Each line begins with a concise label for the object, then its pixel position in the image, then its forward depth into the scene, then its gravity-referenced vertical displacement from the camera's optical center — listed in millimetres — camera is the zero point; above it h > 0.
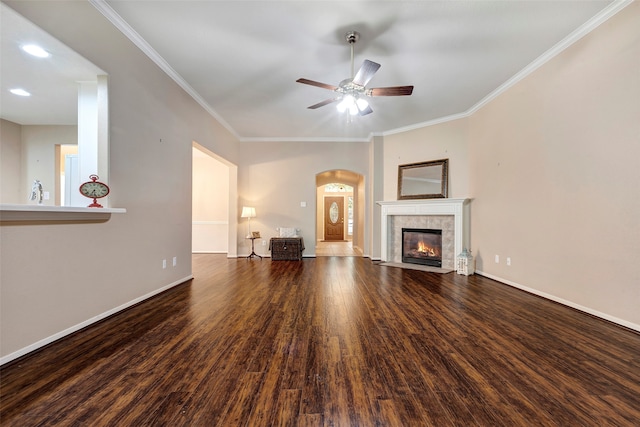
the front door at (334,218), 10836 -251
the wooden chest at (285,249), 5910 -886
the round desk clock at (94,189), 2264 +200
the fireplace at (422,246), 5180 -728
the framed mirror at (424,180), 5141 +723
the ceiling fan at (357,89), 2564 +1432
